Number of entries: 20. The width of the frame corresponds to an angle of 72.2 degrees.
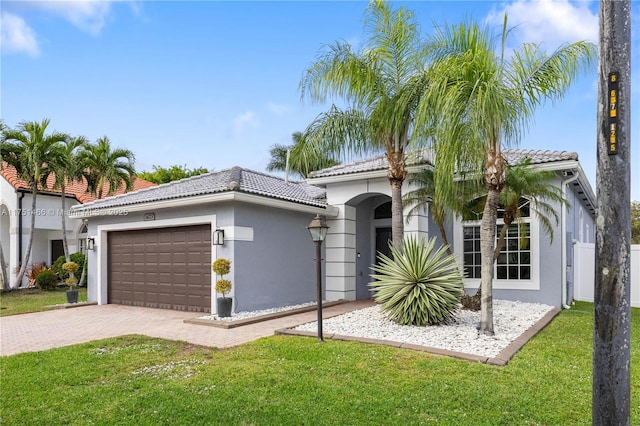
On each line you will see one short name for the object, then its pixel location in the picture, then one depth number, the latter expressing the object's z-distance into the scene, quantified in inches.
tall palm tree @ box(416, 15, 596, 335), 287.7
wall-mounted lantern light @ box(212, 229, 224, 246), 442.1
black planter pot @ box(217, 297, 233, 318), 414.0
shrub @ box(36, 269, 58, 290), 764.0
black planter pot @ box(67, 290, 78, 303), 547.2
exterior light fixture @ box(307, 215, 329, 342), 321.8
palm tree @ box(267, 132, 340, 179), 439.5
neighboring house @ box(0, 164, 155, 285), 840.9
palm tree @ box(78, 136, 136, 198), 813.2
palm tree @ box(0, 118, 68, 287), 709.3
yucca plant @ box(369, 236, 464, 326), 352.8
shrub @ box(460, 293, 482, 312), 426.3
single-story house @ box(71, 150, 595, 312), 461.4
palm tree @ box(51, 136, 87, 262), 735.7
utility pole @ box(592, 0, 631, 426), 121.0
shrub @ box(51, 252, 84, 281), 816.3
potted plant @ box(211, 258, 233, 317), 414.3
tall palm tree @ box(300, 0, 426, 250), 403.2
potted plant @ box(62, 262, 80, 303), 547.2
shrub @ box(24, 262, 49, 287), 798.5
